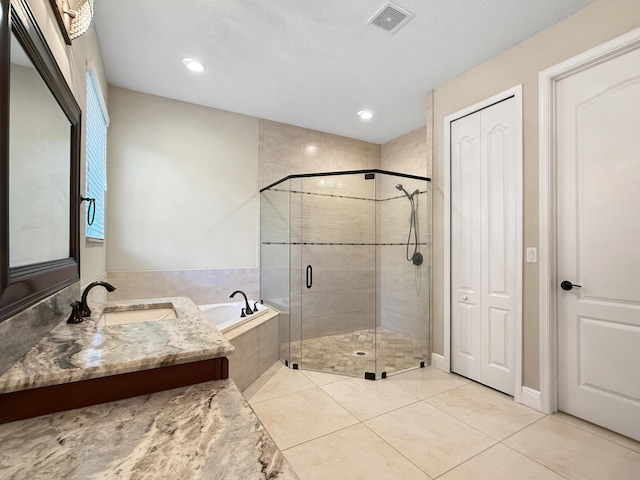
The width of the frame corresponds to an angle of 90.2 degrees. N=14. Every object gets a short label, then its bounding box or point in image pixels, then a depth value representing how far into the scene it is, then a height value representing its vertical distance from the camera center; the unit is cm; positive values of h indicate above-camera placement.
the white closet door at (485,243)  239 -2
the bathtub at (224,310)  322 -71
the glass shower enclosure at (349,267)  314 -28
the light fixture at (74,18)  135 +98
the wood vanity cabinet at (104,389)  76 -39
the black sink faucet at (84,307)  141 -29
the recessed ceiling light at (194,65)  264 +149
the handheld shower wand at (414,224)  323 +17
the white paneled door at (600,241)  184 +0
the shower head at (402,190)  323 +52
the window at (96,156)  208 +63
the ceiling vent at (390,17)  203 +148
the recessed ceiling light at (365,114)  362 +146
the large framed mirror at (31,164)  83 +26
